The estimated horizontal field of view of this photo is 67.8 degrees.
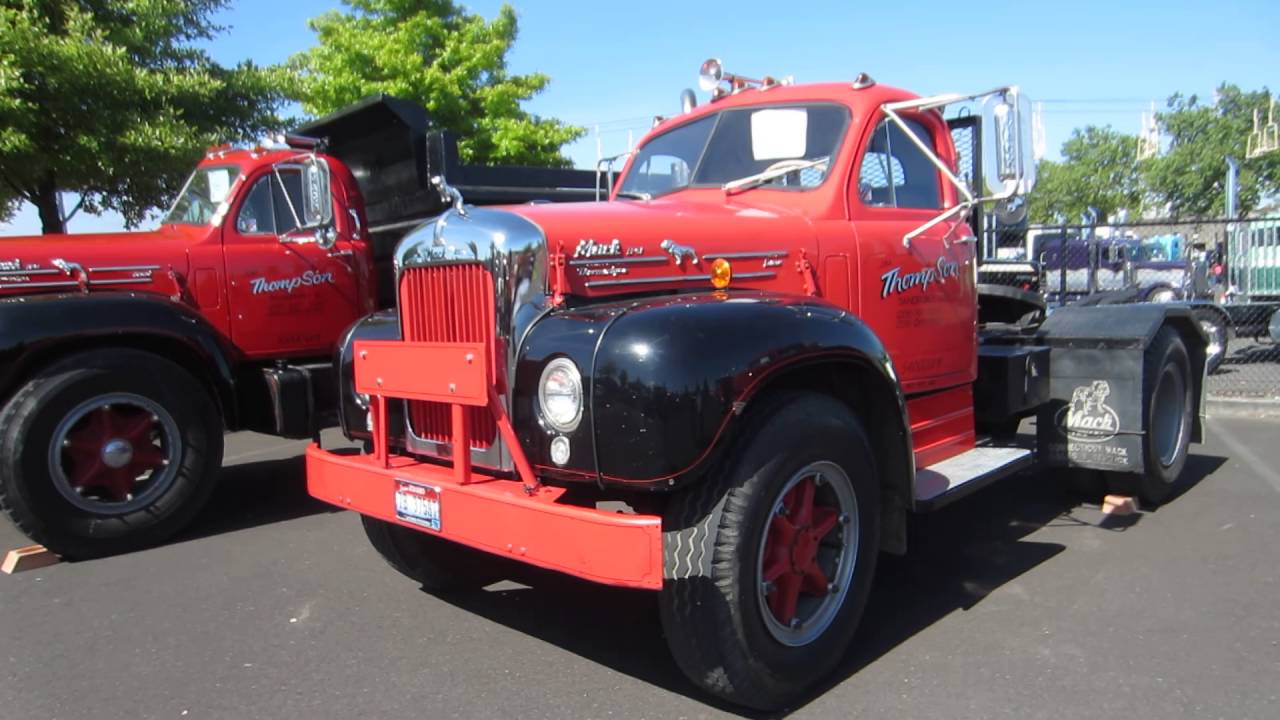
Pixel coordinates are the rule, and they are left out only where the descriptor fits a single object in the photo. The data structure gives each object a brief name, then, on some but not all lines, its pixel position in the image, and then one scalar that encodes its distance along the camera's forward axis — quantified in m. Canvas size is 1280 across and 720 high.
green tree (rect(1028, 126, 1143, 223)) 40.44
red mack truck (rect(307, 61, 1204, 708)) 2.81
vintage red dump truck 5.03
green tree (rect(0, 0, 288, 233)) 9.00
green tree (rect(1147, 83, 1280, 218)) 35.16
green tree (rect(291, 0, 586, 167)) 15.01
